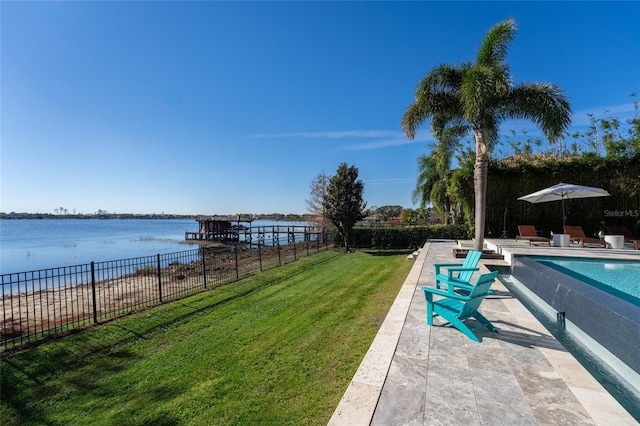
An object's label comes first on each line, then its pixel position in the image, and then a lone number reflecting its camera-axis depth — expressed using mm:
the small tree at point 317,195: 33750
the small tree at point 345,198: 17281
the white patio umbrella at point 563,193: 11383
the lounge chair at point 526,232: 13245
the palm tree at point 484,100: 8828
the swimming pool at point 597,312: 3109
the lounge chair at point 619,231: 12709
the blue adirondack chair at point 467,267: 6062
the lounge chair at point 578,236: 11719
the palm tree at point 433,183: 15016
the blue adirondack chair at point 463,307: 3883
